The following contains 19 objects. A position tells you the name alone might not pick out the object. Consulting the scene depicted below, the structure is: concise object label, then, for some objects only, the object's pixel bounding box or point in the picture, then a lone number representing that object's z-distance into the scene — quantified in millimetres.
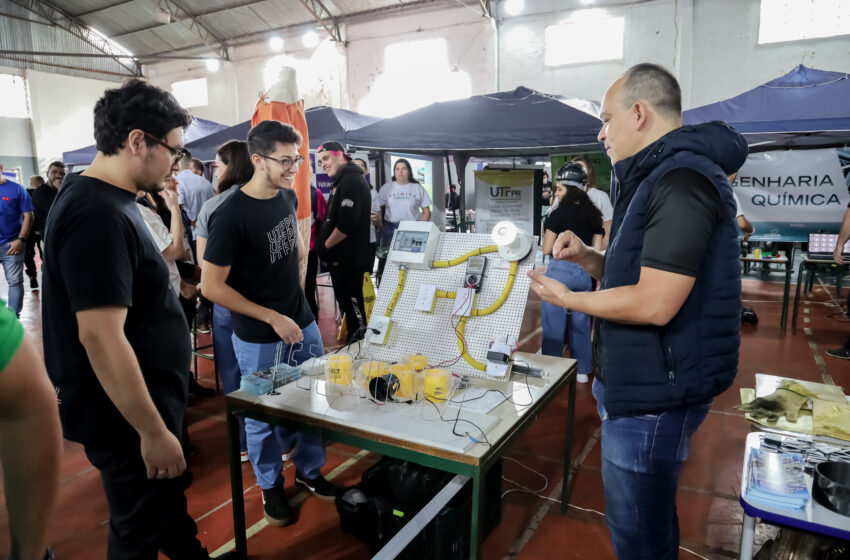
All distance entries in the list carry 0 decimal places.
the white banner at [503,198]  6312
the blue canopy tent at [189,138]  7625
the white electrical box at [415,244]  2055
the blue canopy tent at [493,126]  4504
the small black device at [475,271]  1930
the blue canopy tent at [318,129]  5567
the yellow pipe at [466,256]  1977
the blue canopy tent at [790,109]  4555
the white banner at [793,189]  5859
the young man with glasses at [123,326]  1128
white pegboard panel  1875
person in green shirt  637
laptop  5133
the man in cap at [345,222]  4090
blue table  1070
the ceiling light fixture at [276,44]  11725
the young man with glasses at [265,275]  1943
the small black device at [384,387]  1635
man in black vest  1147
